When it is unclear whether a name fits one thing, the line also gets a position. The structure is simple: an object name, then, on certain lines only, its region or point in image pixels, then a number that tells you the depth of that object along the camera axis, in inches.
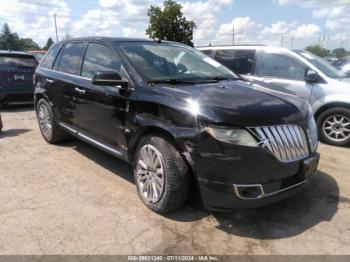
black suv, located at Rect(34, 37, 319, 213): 114.6
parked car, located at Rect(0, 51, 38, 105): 365.1
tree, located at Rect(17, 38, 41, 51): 3905.3
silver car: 233.9
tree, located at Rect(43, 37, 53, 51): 3563.0
